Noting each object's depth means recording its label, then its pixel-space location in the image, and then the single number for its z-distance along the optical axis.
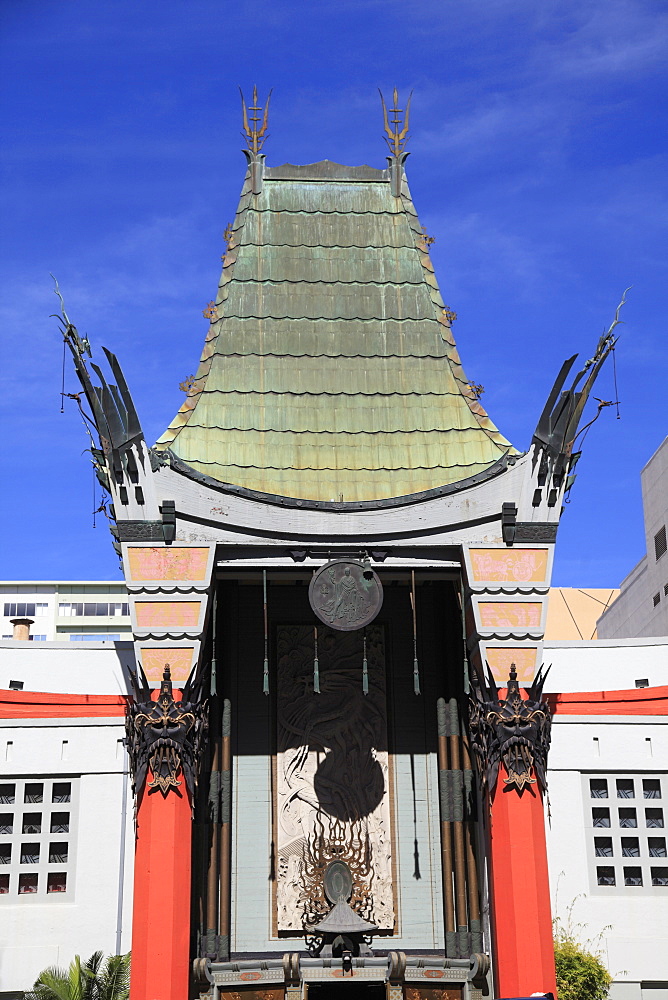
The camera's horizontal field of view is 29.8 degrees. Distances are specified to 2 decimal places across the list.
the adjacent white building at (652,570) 49.82
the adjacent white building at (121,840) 28.42
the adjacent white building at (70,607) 92.88
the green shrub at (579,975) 27.62
